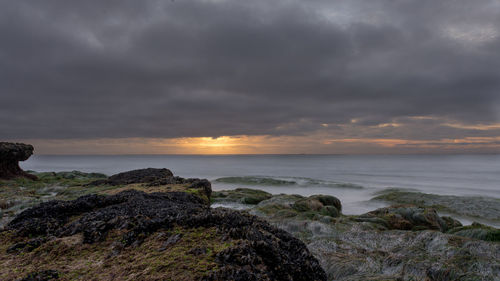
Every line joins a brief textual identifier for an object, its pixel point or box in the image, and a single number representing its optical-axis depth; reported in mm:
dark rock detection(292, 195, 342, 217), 14414
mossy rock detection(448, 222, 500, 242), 8578
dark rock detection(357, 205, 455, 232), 11820
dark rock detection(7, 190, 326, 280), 3014
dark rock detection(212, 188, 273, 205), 18867
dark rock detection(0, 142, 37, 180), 19594
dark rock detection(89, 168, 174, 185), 16611
